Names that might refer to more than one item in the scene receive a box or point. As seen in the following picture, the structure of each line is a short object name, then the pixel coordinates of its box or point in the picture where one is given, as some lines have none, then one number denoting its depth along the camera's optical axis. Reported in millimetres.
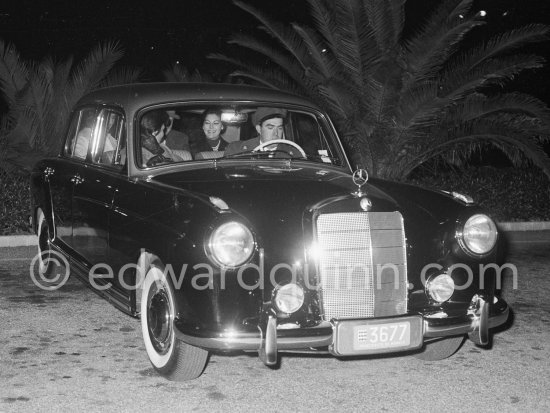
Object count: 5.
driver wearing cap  6215
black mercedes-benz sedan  4355
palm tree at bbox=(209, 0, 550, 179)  11070
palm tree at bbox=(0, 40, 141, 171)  11477
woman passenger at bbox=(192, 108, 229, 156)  6047
